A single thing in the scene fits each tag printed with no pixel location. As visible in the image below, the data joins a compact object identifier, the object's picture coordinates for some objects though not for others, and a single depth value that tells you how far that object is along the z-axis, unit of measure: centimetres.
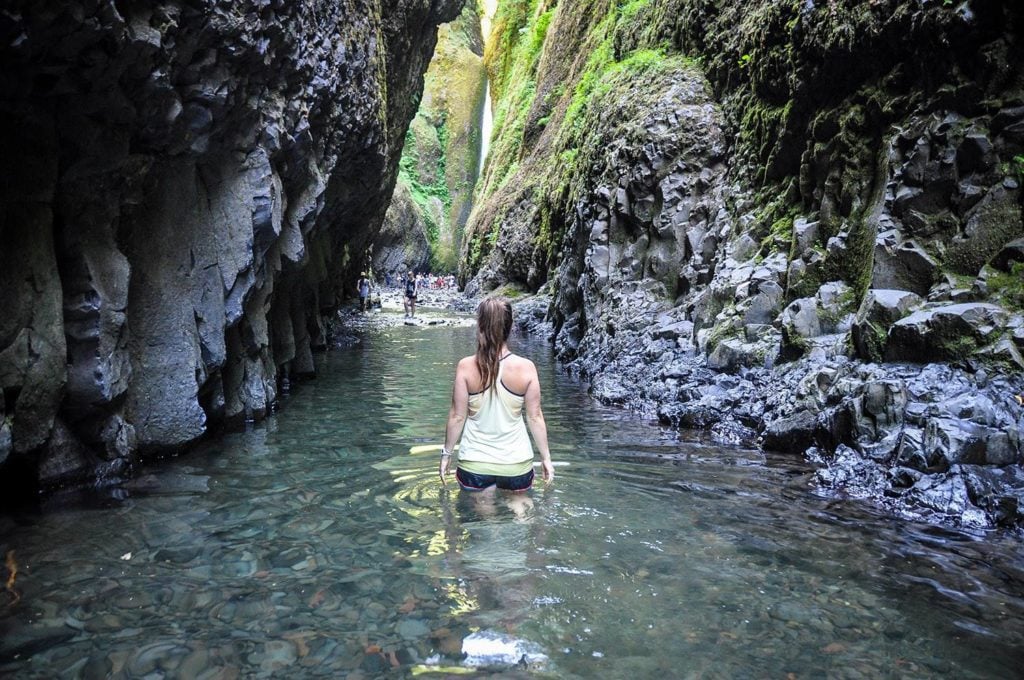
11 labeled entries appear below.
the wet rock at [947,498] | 545
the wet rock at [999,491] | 533
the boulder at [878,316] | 747
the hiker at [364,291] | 3345
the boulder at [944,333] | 653
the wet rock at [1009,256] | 668
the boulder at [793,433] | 776
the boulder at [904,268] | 755
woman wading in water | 500
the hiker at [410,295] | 3111
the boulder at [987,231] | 701
